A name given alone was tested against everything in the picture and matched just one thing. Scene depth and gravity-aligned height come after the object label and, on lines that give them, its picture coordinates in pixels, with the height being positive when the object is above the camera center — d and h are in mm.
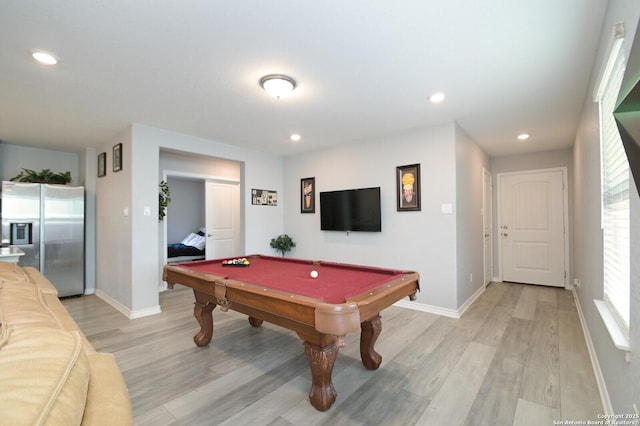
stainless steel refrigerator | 4105 -157
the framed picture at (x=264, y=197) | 4980 +327
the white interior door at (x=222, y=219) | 5773 -54
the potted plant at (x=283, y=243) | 5156 -485
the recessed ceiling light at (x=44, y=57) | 2047 +1153
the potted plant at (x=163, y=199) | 4230 +256
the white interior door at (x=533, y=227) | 4902 -225
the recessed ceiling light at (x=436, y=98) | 2779 +1138
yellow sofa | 471 -304
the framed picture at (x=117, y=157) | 3825 +793
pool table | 1577 -509
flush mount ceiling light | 2393 +1099
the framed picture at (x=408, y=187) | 3816 +369
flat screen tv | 4148 +79
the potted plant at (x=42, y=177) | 4399 +627
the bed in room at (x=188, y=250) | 6177 -727
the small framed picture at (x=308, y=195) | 4988 +356
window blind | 1483 +82
